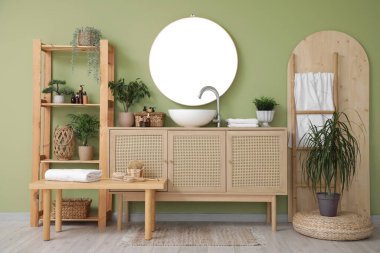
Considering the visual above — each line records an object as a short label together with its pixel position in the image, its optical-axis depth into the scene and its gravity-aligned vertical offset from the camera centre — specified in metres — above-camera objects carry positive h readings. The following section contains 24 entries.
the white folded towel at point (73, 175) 4.07 -0.37
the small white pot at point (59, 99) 4.69 +0.35
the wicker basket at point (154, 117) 4.62 +0.17
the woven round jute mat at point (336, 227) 4.05 -0.81
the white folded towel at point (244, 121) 4.51 +0.14
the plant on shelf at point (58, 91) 4.68 +0.44
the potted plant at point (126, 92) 4.67 +0.43
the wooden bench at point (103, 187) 4.00 -0.46
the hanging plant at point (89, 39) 4.62 +0.95
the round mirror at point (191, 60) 4.86 +0.79
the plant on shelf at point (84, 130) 4.69 +0.04
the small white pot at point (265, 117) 4.66 +0.18
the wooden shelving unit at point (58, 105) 4.59 +0.16
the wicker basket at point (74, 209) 4.61 -0.75
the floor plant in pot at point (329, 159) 4.28 -0.22
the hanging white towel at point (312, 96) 4.82 +0.41
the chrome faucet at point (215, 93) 4.70 +0.43
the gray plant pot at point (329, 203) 4.25 -0.63
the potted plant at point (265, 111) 4.66 +0.25
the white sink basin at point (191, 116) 4.48 +0.18
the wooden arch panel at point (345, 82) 4.84 +0.57
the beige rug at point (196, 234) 3.96 -0.92
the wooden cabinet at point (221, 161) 4.40 -0.25
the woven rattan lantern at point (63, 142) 4.64 -0.08
